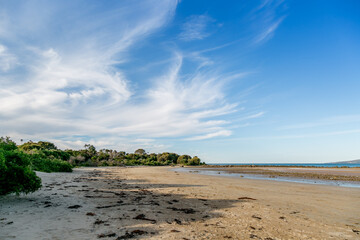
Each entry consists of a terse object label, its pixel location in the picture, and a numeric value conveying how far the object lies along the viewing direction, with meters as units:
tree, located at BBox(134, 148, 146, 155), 139.00
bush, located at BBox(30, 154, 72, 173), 24.48
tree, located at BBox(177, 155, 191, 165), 99.93
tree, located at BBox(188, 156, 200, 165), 96.12
